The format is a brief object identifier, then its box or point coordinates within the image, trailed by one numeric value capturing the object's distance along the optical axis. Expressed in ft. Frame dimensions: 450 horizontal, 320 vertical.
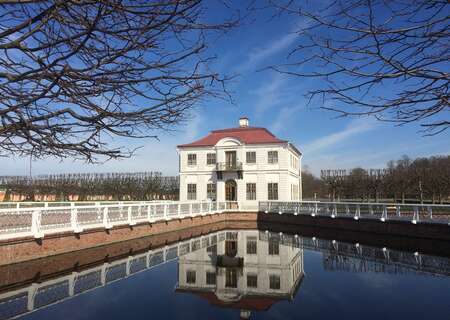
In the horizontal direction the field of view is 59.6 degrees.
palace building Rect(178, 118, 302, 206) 109.09
